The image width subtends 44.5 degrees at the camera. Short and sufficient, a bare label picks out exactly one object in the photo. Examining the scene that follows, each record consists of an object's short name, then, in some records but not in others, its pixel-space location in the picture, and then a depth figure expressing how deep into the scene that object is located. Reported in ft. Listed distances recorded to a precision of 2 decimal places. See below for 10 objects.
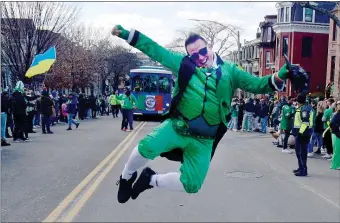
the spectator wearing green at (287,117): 30.80
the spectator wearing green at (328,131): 38.13
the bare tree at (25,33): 75.25
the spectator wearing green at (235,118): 51.74
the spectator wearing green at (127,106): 35.81
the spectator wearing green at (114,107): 59.48
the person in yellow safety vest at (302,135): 27.02
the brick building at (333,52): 86.58
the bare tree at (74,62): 89.71
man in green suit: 8.68
